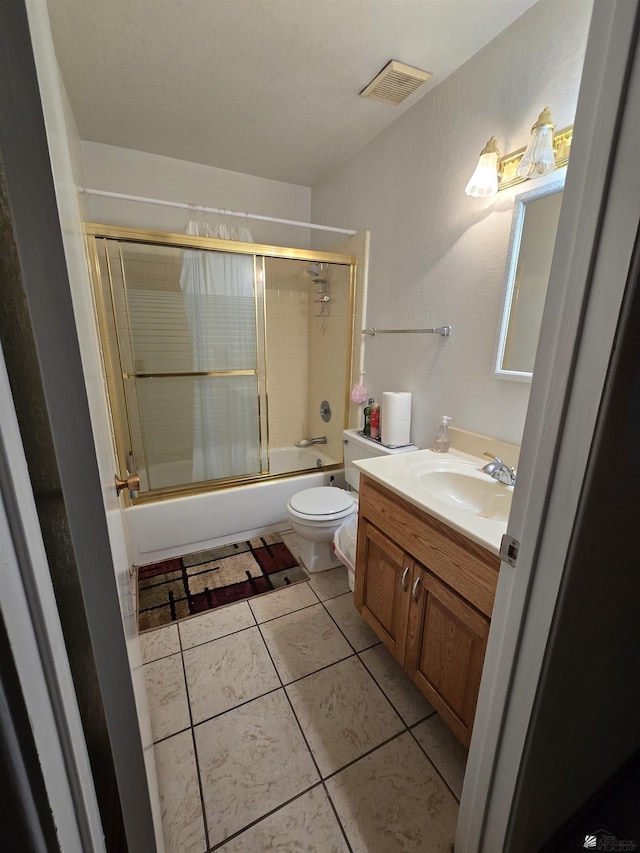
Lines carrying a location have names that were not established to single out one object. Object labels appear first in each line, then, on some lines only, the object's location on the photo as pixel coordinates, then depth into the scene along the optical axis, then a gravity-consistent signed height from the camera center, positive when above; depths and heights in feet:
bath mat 5.94 -4.45
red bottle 6.87 -1.55
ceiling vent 4.99 +3.79
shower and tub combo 6.91 -0.79
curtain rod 5.97 +2.36
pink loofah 7.74 -1.18
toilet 6.31 -3.07
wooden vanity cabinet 3.24 -2.73
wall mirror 4.11 +0.81
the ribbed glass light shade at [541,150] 3.72 +2.05
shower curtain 7.50 -0.43
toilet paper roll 6.12 -1.35
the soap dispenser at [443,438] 5.41 -1.48
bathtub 6.87 -3.69
